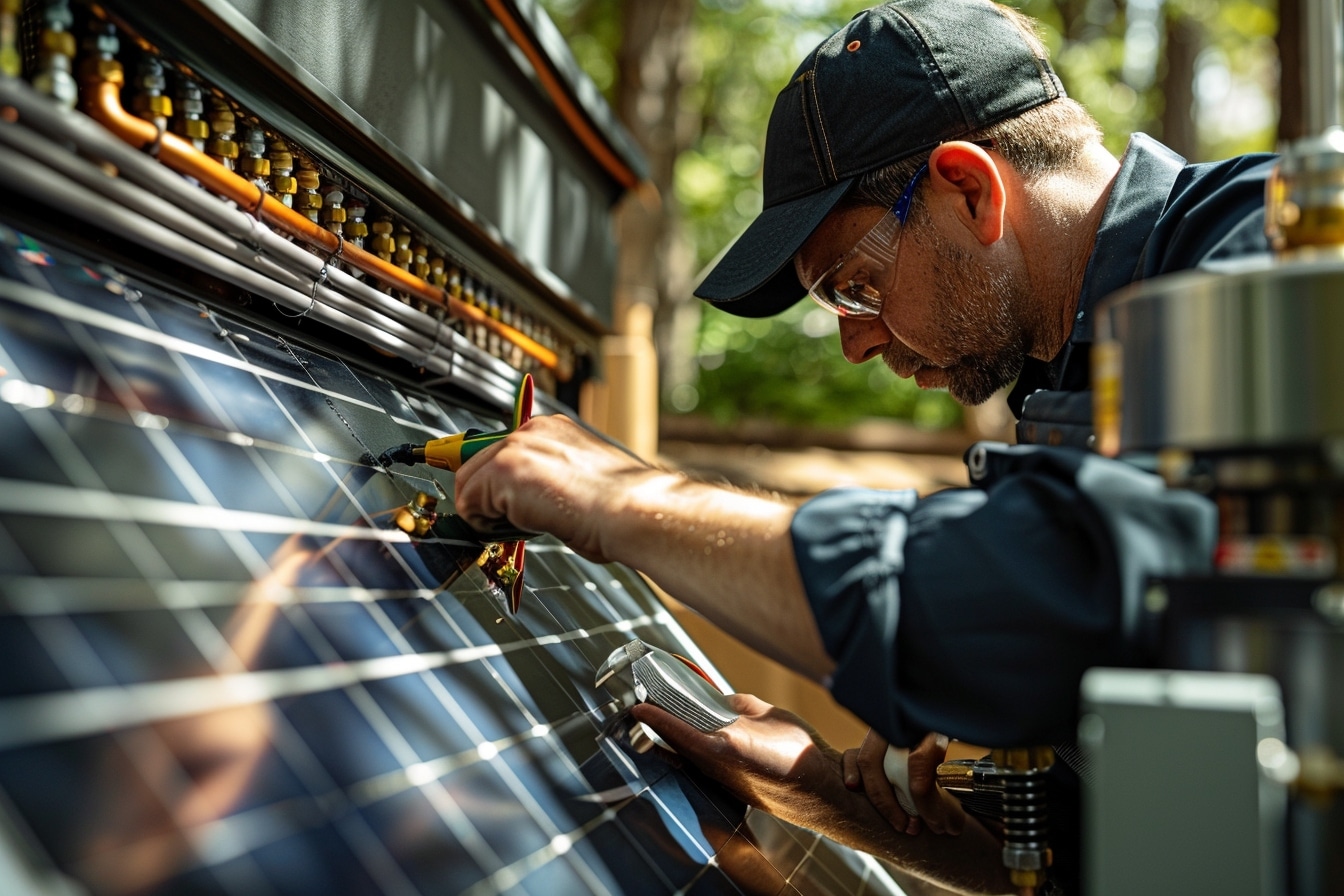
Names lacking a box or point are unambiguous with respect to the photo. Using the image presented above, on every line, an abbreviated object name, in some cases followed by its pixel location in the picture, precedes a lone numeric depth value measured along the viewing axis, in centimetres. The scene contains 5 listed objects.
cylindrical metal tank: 70
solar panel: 67
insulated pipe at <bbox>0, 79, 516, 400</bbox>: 87
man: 91
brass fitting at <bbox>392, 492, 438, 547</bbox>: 124
